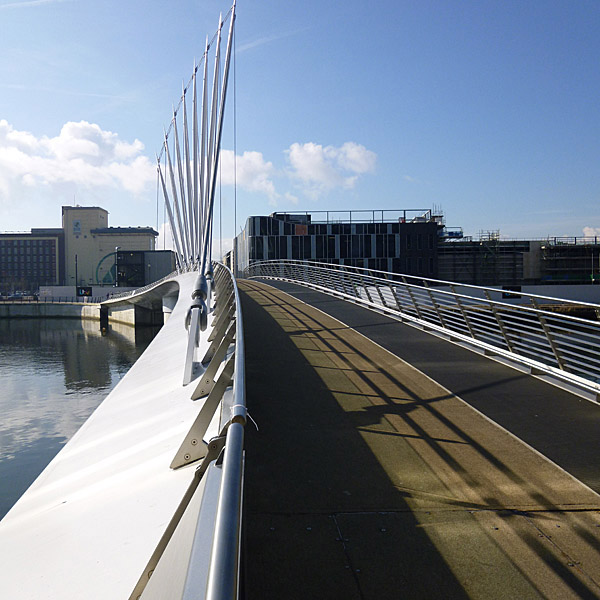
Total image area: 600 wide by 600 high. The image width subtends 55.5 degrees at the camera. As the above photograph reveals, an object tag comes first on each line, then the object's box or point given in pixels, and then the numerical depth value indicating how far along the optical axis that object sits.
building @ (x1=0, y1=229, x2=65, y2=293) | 169.12
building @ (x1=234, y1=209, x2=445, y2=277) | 64.06
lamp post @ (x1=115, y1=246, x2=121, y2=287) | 96.21
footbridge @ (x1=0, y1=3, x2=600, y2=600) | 3.31
